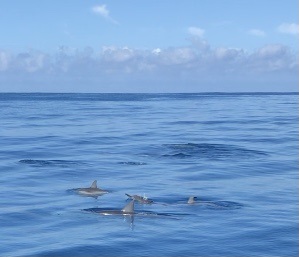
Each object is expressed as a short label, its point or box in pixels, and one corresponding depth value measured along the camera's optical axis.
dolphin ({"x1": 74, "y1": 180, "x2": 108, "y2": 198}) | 27.11
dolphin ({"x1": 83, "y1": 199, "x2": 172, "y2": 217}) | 22.85
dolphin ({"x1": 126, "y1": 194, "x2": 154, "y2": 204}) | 24.95
